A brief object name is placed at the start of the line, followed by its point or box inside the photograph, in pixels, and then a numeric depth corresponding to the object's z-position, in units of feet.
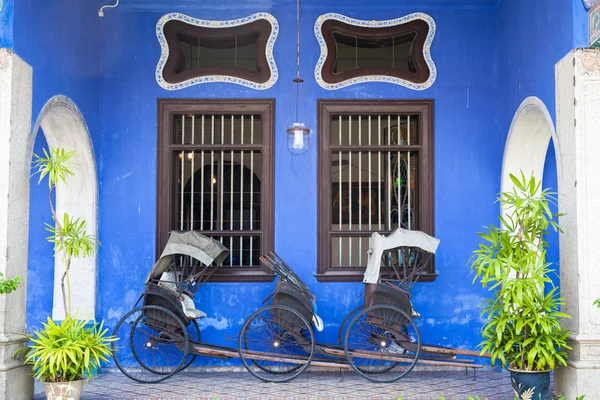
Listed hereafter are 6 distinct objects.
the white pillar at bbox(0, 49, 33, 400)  20.16
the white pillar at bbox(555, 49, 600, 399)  20.06
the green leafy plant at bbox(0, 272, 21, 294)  18.49
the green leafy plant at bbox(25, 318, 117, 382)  20.48
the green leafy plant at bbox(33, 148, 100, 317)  21.42
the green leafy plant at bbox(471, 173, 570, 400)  20.43
